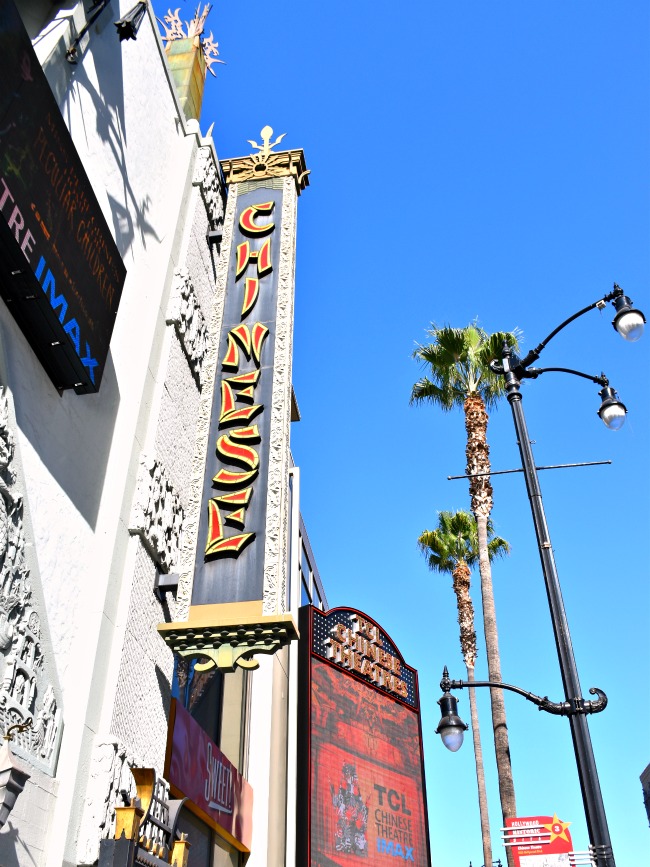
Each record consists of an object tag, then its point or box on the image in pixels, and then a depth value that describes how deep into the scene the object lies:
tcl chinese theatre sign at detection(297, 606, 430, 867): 18.72
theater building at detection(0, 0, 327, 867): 8.04
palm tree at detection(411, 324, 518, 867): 23.73
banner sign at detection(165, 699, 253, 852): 11.29
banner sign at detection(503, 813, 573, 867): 7.41
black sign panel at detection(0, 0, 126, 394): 8.01
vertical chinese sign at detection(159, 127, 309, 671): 10.47
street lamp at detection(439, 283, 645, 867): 7.44
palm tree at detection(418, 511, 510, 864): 35.62
